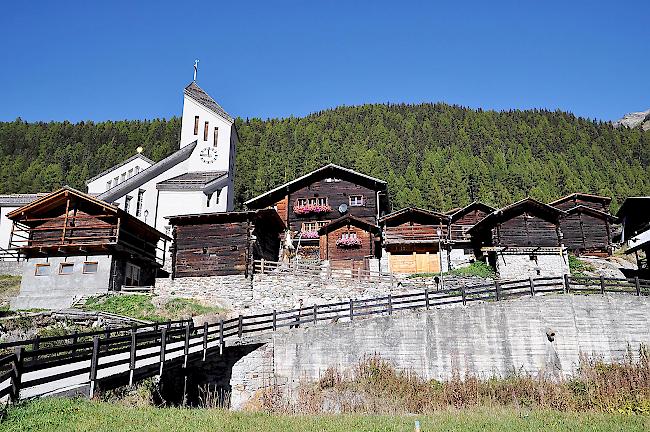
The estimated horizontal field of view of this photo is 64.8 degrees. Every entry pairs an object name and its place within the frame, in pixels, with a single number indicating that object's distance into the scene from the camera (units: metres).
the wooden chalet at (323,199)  39.88
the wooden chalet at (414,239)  36.50
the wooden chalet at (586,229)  42.62
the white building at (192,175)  40.75
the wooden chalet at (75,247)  28.47
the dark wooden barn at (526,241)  32.47
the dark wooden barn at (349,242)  35.44
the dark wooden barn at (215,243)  30.72
